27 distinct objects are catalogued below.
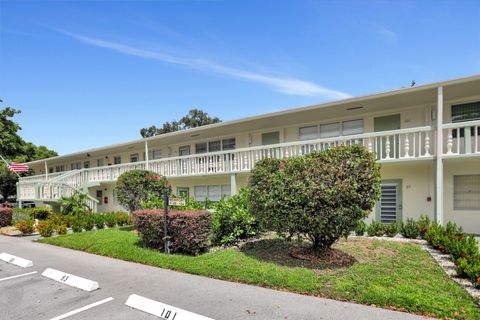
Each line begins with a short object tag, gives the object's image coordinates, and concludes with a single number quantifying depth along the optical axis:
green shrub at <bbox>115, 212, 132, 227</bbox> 14.53
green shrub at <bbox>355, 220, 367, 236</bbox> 9.43
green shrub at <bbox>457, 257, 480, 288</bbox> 5.04
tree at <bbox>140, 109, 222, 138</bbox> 48.09
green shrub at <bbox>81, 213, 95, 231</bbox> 13.14
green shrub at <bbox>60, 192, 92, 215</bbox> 15.22
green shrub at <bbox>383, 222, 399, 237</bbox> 9.46
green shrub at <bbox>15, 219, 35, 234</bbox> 13.09
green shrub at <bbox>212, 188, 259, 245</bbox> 8.75
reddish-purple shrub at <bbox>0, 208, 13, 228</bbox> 15.88
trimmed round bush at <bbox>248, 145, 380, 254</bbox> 6.01
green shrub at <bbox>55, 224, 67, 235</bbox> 12.32
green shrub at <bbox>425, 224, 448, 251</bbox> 7.34
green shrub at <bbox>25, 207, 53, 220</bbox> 16.53
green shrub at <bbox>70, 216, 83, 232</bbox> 12.80
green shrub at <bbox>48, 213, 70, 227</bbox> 13.26
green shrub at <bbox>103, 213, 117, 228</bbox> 13.95
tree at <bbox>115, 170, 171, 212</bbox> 12.95
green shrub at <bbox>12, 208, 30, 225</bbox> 16.44
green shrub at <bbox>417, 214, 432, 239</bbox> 8.98
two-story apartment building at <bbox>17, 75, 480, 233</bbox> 9.99
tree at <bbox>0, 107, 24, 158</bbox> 27.50
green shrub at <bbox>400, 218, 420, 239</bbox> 9.09
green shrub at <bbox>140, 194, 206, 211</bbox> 9.44
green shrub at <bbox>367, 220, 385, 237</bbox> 9.59
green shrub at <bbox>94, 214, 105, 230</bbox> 13.65
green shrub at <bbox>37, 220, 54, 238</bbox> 12.05
